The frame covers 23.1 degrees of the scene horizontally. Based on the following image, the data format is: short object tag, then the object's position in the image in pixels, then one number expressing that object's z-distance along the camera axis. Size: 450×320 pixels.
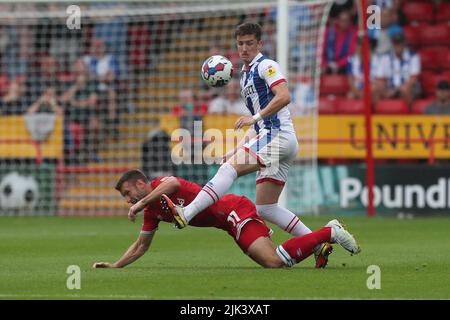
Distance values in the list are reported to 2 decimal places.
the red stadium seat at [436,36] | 22.59
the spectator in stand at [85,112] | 21.16
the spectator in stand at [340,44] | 21.89
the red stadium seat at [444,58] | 22.40
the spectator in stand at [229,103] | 20.16
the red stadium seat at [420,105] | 20.55
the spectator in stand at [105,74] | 21.56
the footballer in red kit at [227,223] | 9.80
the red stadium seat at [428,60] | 22.34
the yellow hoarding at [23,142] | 20.38
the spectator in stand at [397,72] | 21.33
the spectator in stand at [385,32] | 21.88
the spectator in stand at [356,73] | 21.47
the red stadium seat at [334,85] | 21.81
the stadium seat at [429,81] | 21.88
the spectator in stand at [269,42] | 21.17
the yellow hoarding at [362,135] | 19.33
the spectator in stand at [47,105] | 20.88
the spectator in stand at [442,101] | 19.97
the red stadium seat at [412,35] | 22.45
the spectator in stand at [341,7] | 22.33
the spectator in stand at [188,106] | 20.05
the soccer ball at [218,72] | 10.71
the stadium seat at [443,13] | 23.03
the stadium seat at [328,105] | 21.03
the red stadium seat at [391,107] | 20.88
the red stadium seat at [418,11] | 23.06
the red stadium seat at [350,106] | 20.70
